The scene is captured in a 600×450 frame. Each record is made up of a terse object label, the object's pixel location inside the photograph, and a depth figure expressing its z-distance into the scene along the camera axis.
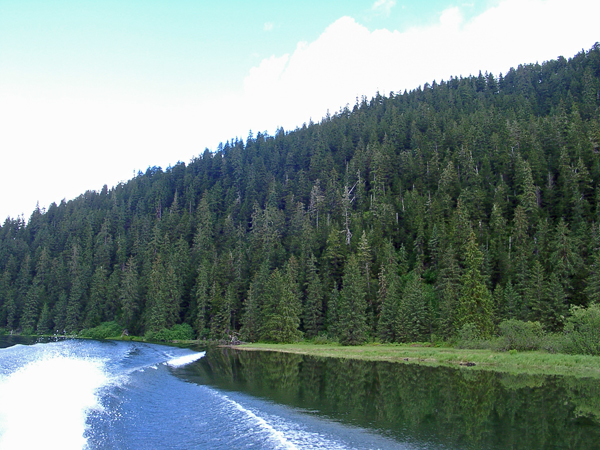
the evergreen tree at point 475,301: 64.94
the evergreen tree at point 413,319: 71.81
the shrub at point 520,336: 52.41
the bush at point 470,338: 58.72
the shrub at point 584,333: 45.06
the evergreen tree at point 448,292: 67.12
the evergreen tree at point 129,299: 112.44
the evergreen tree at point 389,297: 75.12
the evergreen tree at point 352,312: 76.66
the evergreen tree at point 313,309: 88.44
